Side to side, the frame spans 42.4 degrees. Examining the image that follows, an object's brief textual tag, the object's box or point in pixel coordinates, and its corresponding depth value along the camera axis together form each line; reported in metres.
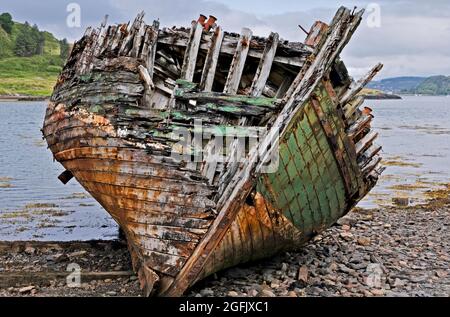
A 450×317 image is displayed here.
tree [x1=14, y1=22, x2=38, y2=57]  137.88
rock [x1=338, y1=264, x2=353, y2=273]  8.81
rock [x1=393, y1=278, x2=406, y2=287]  8.21
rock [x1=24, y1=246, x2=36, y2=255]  10.78
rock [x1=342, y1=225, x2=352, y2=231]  12.27
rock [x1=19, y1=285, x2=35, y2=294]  8.34
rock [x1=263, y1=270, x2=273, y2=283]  8.12
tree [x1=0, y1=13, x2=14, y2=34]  150.25
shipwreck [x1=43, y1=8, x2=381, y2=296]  7.02
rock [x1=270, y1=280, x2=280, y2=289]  7.91
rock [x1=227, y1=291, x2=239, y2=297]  7.47
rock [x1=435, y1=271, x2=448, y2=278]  8.79
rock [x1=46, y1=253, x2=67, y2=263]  10.17
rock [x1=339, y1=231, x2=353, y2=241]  11.16
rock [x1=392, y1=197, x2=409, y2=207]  17.77
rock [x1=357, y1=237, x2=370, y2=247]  10.75
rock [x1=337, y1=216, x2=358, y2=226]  12.85
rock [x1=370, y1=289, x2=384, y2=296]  7.80
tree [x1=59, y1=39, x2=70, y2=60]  135.50
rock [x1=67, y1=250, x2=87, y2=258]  10.48
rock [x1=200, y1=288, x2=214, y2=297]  7.46
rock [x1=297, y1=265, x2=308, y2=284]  8.15
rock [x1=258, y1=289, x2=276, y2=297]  7.51
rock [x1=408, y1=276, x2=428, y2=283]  8.44
